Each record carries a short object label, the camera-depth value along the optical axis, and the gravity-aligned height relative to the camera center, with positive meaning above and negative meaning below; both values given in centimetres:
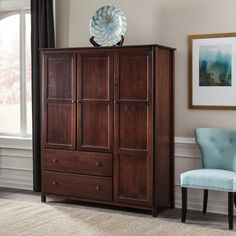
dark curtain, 605 +52
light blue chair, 472 -75
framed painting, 518 +18
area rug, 461 -124
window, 645 +19
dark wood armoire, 509 -36
